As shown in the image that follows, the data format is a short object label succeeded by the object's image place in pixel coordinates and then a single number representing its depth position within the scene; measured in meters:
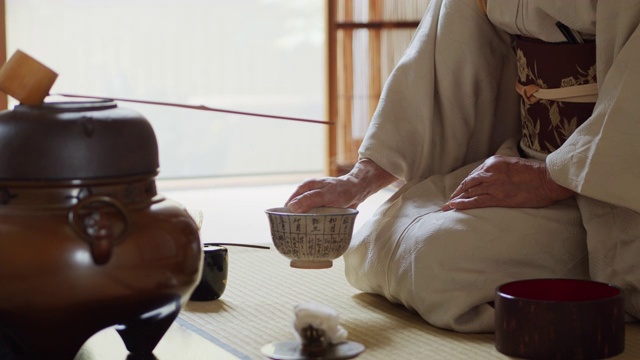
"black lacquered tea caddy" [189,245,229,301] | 2.05
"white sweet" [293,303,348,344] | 1.64
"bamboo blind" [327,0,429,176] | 4.63
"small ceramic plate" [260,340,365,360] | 1.64
